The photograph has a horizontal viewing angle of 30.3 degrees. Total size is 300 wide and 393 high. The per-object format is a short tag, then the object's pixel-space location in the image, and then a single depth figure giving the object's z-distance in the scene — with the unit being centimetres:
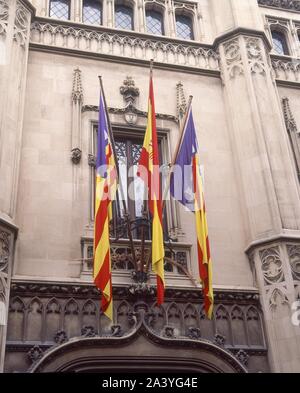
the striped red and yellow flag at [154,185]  991
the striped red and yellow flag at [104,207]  974
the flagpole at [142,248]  1098
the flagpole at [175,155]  1158
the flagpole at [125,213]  1105
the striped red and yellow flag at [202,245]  1027
